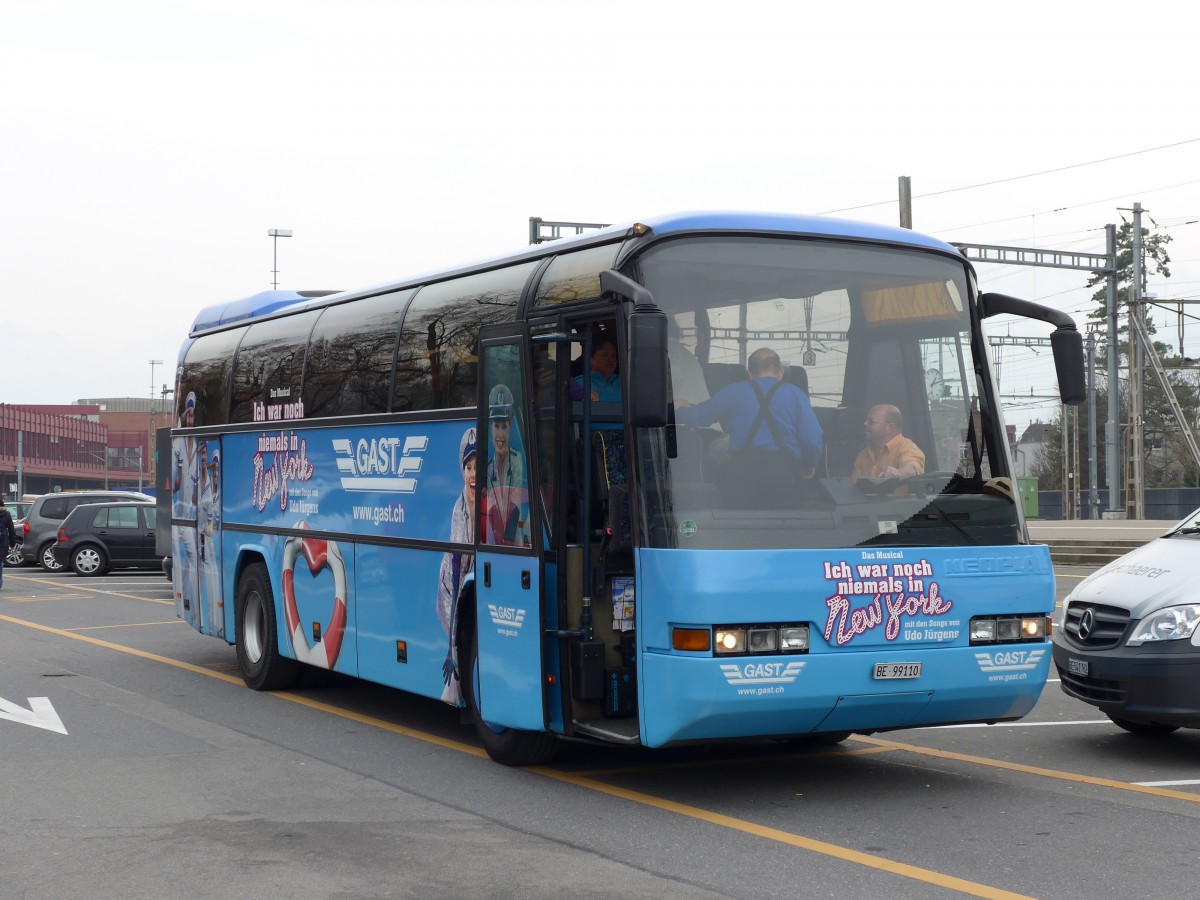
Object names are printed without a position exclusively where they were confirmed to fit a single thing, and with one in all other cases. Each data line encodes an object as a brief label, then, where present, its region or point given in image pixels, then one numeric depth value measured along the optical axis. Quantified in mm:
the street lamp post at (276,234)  47094
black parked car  30531
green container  56712
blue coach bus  7266
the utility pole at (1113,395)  43750
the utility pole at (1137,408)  43719
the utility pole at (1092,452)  54062
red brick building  111438
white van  8344
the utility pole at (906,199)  31016
